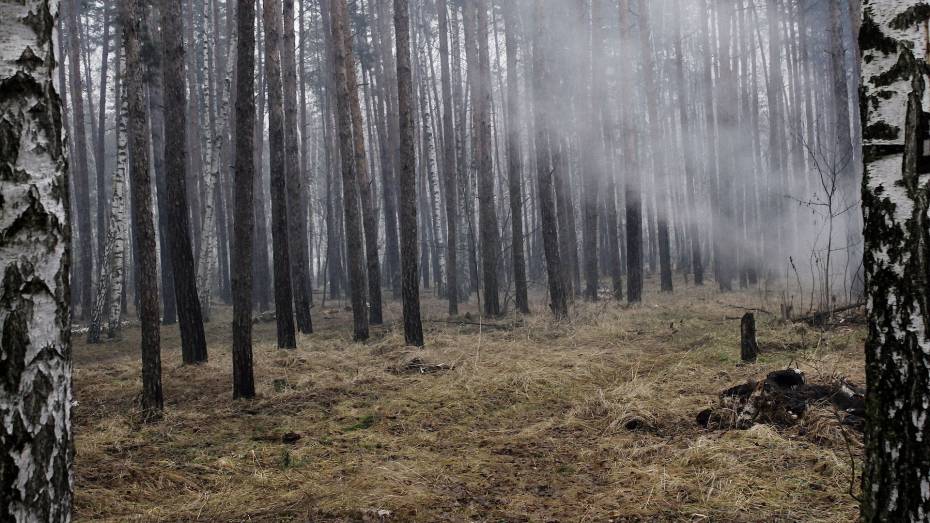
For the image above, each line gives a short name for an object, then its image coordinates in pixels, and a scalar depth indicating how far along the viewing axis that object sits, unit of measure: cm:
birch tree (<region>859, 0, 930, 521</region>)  228
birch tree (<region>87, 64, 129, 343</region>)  1248
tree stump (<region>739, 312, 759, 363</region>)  746
